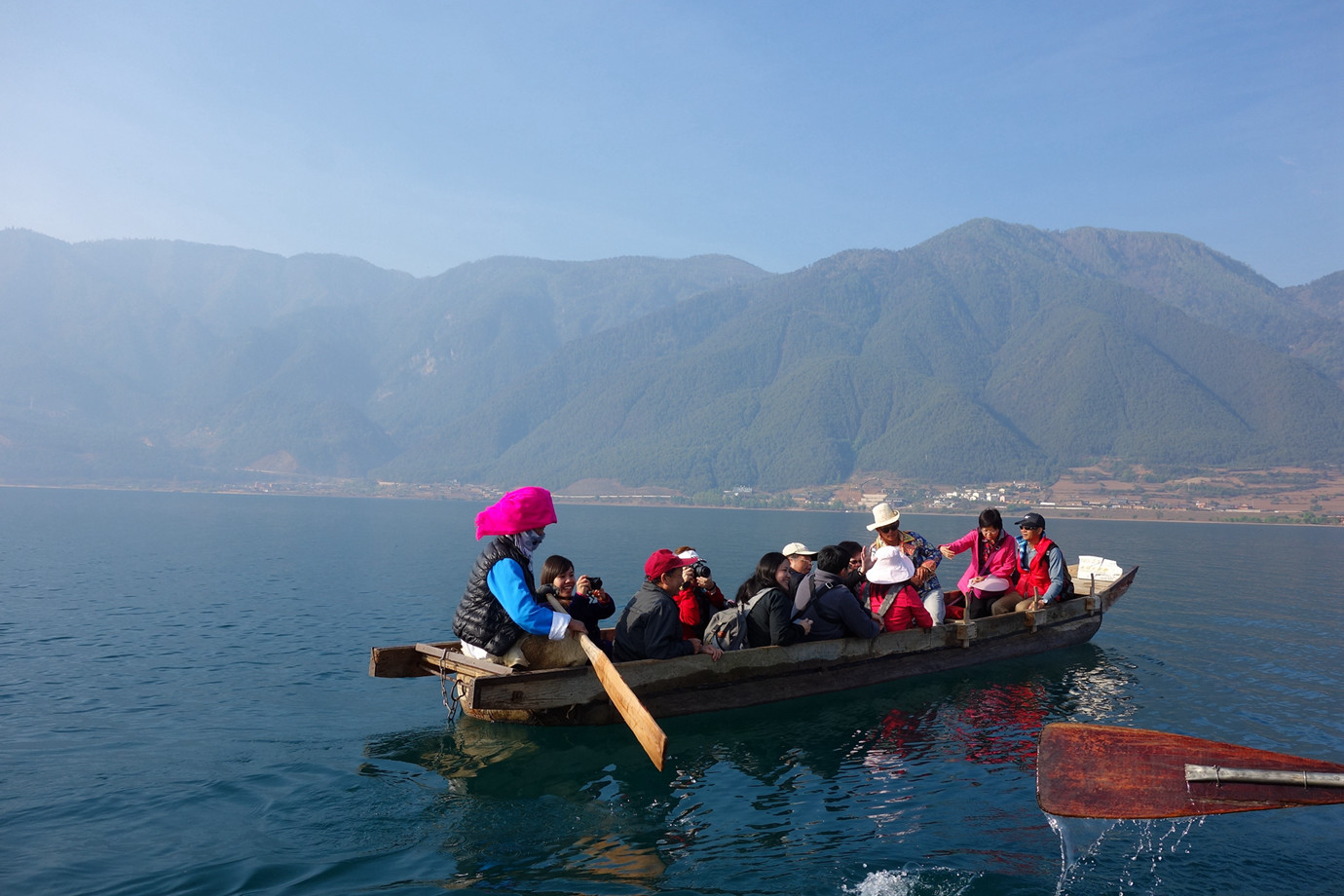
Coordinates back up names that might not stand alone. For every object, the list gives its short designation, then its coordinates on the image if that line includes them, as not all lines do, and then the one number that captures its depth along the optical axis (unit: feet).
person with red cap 32.12
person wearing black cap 50.19
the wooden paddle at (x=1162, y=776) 19.49
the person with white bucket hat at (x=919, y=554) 41.19
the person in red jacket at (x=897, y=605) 42.24
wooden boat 30.22
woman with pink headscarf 28.35
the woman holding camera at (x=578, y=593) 32.60
